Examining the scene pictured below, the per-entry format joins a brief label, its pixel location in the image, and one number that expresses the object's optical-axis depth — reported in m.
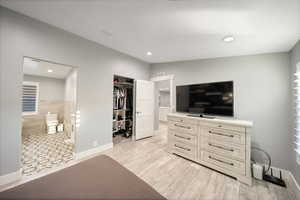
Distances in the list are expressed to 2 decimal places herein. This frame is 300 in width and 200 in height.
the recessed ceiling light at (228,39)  2.13
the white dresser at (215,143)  1.97
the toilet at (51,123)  4.64
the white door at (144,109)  3.88
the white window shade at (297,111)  1.84
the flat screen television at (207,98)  2.62
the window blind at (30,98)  4.87
